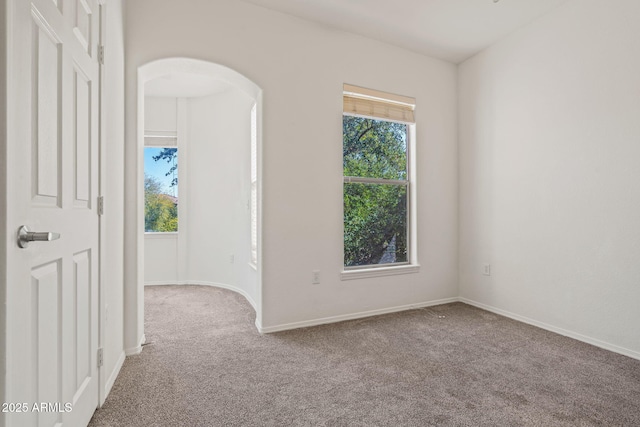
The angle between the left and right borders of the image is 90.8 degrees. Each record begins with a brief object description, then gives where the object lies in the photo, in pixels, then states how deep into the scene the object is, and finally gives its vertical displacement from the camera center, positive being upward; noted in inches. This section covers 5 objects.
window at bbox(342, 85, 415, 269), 131.0 +16.3
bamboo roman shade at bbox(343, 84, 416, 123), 125.9 +46.4
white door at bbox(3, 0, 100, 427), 36.0 +1.1
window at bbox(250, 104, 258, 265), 145.3 +13.5
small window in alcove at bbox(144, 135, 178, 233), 189.0 +19.1
